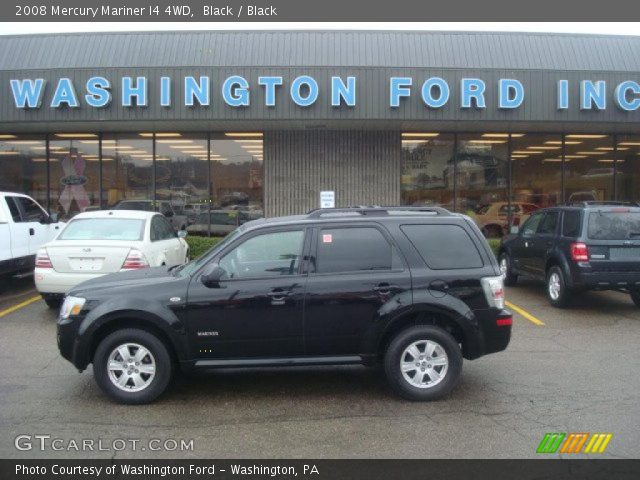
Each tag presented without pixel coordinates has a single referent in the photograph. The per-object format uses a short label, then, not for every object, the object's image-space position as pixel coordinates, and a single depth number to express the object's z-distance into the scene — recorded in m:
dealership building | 14.06
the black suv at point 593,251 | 9.34
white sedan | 8.78
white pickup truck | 10.60
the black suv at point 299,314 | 5.53
